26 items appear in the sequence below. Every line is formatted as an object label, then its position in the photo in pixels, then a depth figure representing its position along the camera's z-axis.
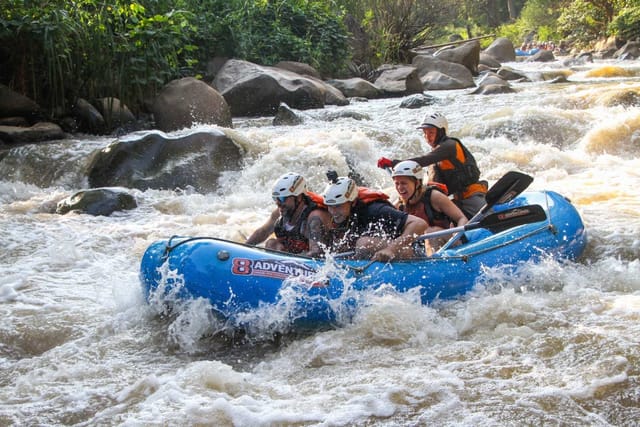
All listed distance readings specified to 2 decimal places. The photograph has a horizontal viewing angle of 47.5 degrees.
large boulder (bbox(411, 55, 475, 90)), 16.28
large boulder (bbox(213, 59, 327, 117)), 12.29
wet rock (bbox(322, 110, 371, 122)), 11.38
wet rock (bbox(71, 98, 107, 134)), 10.52
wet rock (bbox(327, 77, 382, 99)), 14.86
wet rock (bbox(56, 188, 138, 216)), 7.48
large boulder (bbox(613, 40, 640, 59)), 21.19
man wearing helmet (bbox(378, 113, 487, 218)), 5.81
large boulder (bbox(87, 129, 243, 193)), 8.45
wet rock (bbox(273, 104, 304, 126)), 11.02
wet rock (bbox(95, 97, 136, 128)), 10.62
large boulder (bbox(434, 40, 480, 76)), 18.98
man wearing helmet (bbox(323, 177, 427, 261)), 4.60
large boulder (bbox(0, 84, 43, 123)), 9.87
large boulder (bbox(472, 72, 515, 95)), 13.80
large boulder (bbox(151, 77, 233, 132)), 10.59
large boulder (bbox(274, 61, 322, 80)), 14.61
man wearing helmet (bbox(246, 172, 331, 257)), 4.79
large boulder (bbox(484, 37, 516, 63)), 26.56
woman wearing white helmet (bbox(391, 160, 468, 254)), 5.10
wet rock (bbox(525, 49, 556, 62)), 25.09
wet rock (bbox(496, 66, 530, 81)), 17.38
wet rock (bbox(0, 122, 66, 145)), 9.54
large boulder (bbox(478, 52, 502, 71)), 21.77
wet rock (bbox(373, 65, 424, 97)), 15.05
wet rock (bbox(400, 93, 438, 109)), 12.72
